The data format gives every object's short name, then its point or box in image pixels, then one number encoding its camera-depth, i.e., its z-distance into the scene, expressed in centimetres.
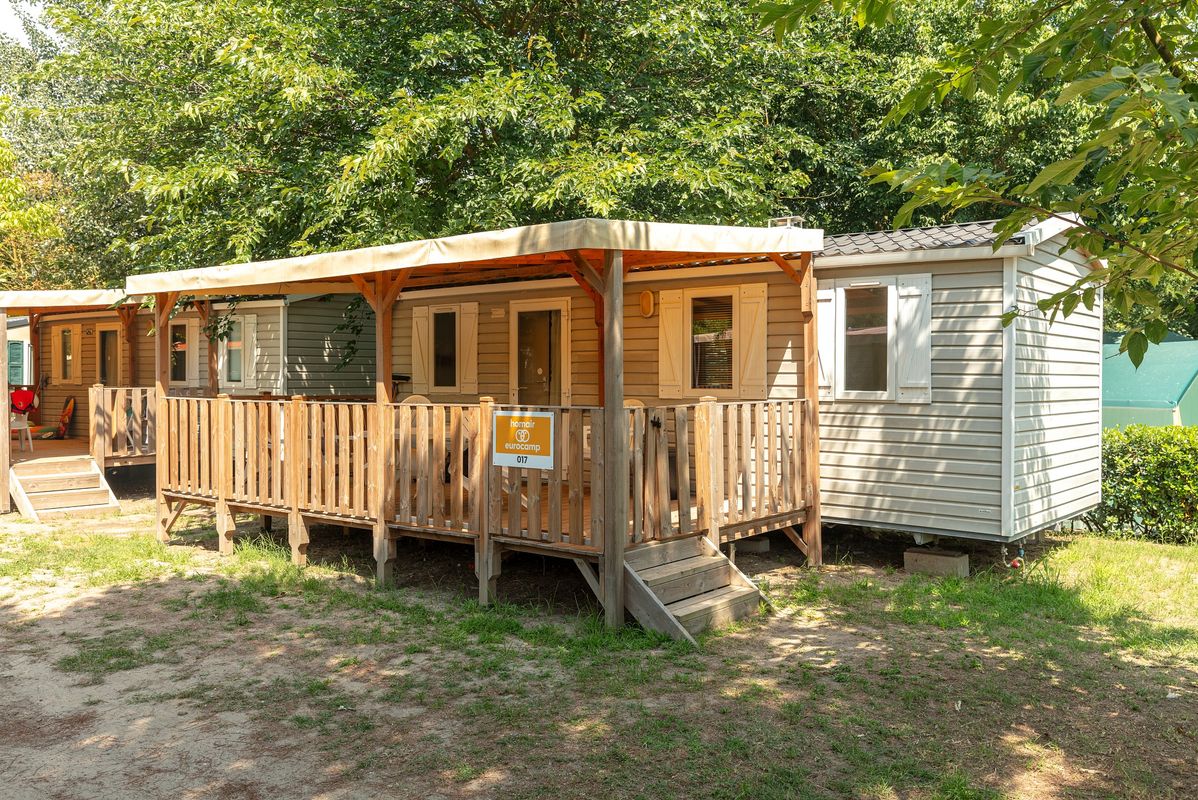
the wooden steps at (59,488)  1166
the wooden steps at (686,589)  638
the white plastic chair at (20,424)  1381
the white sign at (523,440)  677
